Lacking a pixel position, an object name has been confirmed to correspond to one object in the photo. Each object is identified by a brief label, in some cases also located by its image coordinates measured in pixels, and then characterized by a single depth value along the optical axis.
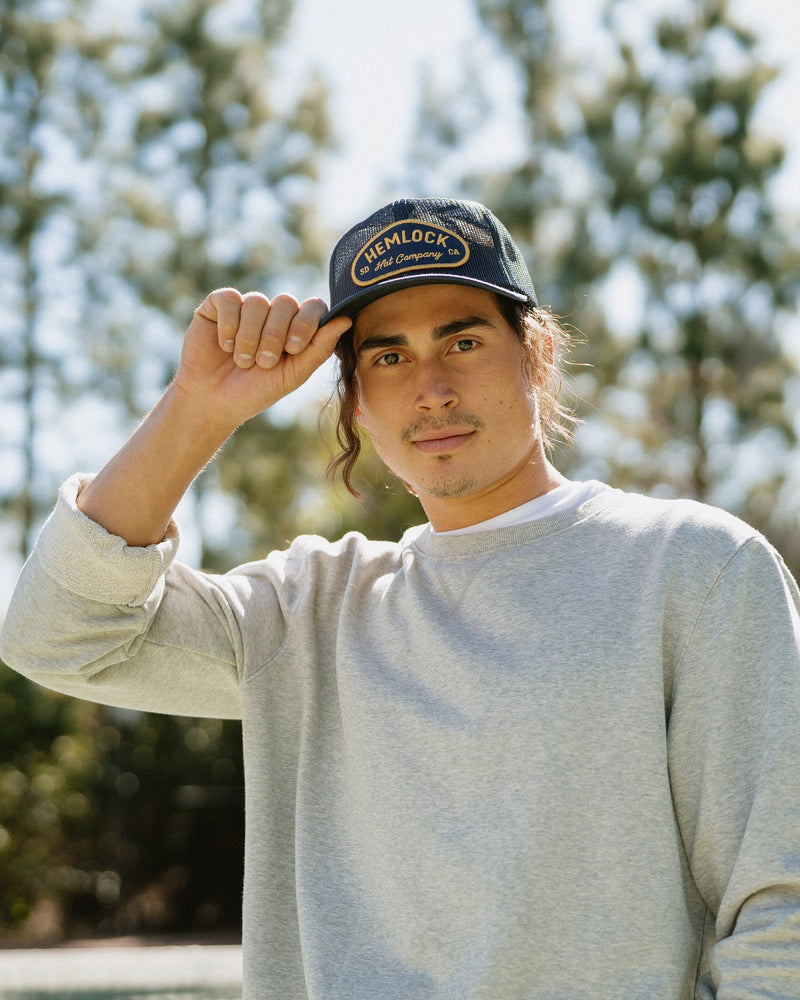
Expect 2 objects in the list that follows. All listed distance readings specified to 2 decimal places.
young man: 1.46
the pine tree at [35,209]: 14.47
